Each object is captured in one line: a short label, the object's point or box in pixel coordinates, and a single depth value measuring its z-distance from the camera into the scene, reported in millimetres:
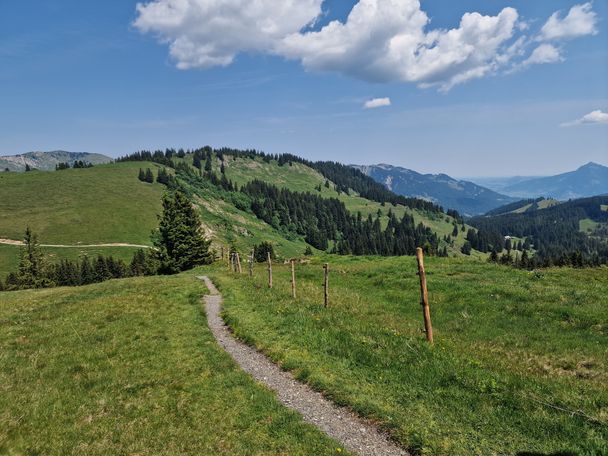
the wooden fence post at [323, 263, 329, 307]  22422
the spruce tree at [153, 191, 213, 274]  71625
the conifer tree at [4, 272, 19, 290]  95944
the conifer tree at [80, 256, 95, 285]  118394
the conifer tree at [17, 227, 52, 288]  93250
